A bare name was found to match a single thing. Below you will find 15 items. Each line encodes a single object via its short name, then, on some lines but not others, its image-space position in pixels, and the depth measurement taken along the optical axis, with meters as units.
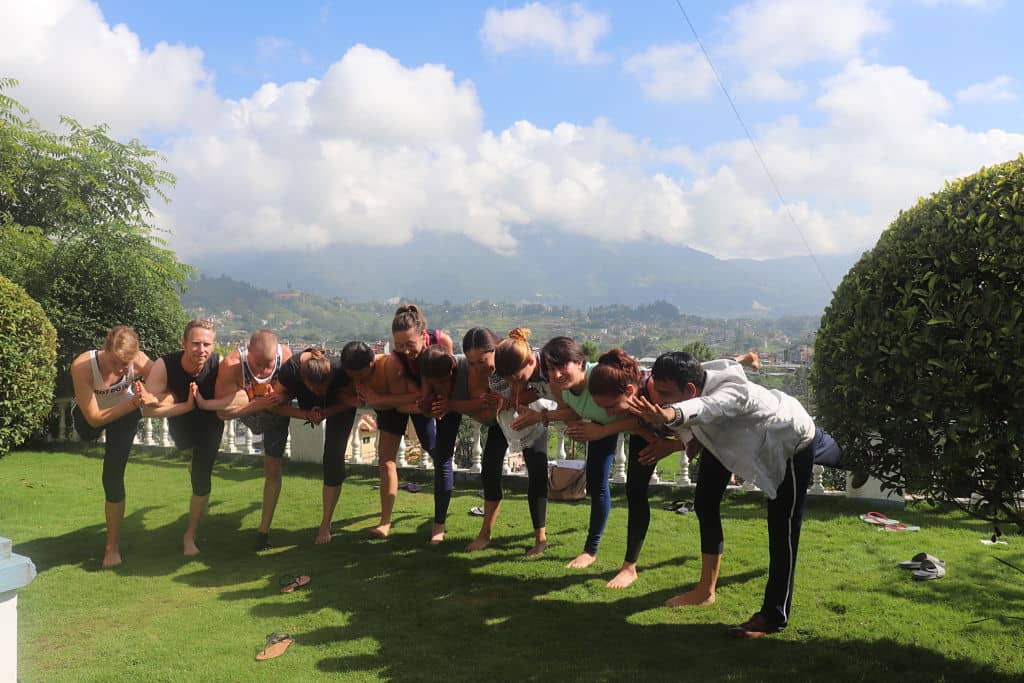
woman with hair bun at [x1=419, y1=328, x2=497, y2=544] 5.51
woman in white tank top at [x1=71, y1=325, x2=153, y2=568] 5.20
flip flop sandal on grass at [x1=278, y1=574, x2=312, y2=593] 4.88
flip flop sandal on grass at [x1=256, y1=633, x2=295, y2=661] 3.84
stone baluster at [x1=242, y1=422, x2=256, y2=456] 10.62
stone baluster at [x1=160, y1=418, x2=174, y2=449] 11.11
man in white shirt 3.78
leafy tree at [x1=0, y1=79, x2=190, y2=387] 11.84
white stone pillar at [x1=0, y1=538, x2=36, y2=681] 2.10
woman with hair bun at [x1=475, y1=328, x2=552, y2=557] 5.05
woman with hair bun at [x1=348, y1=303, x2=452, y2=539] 5.64
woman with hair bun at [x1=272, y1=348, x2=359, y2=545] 5.70
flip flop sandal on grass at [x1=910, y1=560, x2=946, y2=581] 4.95
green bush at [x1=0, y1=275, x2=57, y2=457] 9.27
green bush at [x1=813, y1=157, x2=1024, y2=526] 3.15
